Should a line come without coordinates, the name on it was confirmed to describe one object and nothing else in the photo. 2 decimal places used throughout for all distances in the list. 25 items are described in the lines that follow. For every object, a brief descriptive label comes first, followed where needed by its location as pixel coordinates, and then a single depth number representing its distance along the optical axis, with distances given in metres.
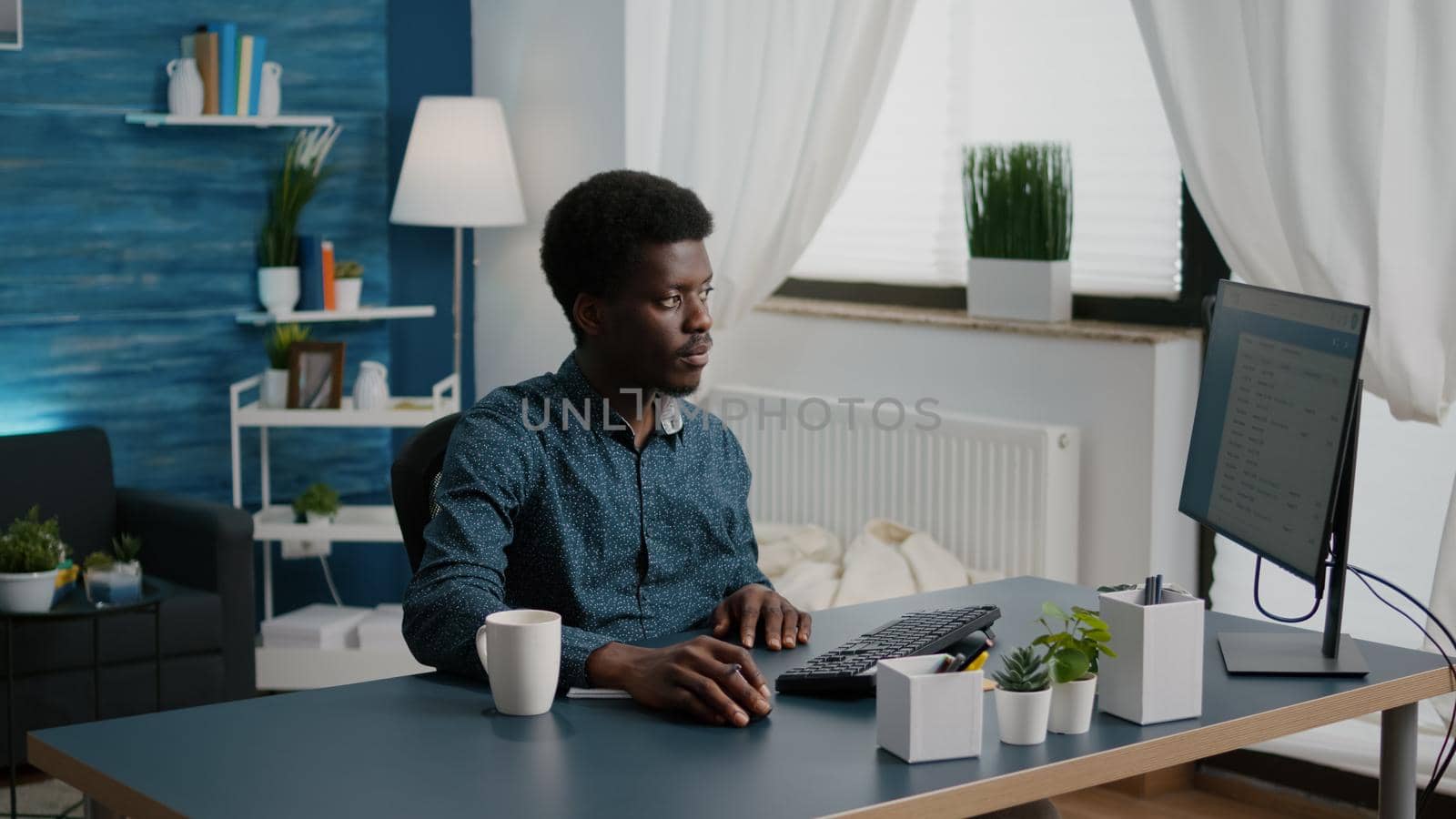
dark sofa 3.68
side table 3.39
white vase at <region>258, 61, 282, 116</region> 4.54
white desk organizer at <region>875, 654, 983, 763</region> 1.57
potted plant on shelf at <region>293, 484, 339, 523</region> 4.47
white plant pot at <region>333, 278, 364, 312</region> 4.71
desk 1.49
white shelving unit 4.35
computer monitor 1.80
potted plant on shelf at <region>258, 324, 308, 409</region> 4.46
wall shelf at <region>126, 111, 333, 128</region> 4.37
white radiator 3.68
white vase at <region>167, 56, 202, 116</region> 4.40
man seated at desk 2.09
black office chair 2.24
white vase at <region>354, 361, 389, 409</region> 4.50
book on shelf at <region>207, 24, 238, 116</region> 4.41
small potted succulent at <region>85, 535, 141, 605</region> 3.49
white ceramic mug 1.73
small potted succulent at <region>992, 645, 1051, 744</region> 1.64
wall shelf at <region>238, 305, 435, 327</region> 4.59
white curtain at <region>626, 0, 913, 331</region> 3.92
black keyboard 1.81
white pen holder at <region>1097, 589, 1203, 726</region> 1.71
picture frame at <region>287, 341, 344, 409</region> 4.45
